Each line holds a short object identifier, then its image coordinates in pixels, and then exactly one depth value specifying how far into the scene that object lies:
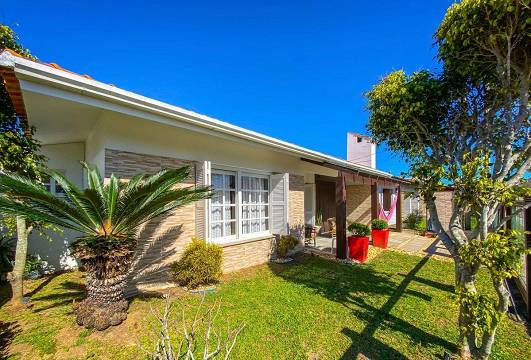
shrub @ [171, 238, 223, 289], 6.43
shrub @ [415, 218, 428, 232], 17.17
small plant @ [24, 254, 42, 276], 7.45
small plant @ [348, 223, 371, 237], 10.00
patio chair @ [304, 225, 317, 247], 12.09
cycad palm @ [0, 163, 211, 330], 4.36
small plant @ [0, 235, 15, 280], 7.23
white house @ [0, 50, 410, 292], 4.57
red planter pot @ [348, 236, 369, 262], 9.74
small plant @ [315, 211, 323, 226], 16.03
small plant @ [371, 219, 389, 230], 12.15
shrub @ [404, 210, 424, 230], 18.45
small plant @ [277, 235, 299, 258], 9.60
